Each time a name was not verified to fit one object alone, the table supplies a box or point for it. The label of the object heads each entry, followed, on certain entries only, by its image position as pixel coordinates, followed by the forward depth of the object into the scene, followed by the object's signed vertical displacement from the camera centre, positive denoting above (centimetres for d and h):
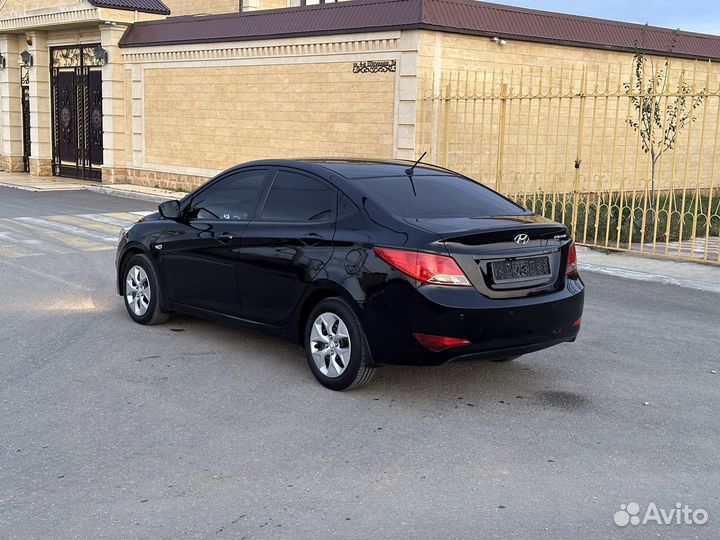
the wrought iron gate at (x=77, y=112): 2473 +42
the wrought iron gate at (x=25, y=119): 2806 +20
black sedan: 577 -88
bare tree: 1240 +68
